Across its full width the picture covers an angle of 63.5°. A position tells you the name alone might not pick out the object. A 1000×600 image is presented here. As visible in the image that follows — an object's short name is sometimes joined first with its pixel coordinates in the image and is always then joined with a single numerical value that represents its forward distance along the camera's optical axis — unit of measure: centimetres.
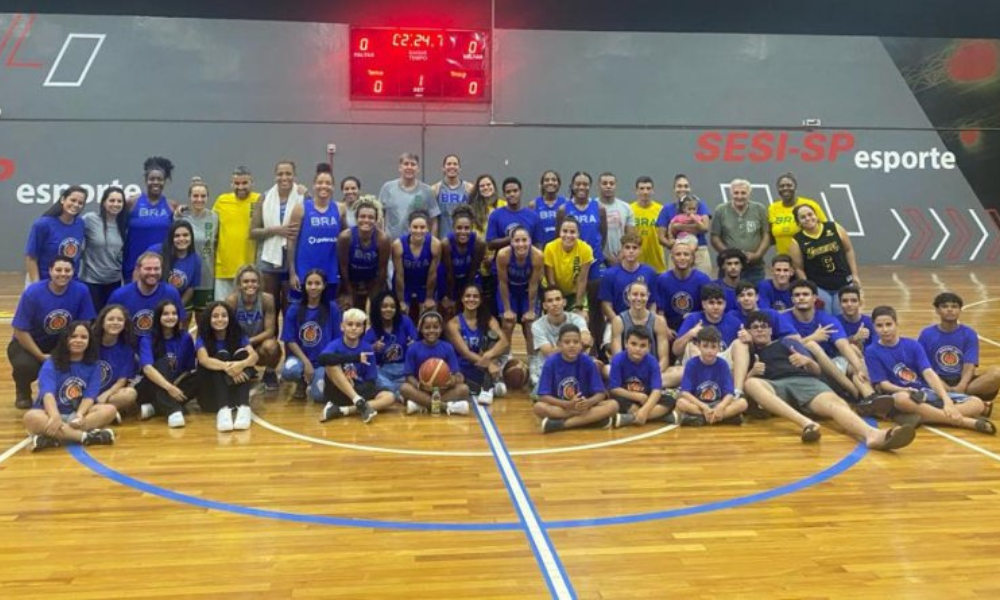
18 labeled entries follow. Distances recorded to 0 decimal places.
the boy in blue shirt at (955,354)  539
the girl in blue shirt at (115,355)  504
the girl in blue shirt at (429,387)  555
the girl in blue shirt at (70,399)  462
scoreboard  1264
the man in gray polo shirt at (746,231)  682
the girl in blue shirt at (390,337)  581
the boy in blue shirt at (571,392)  508
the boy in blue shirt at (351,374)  543
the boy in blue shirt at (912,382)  506
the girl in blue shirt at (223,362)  532
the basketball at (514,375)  625
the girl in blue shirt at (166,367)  525
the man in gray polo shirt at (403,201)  688
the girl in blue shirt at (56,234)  561
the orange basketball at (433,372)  549
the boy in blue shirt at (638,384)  517
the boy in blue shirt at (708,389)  516
